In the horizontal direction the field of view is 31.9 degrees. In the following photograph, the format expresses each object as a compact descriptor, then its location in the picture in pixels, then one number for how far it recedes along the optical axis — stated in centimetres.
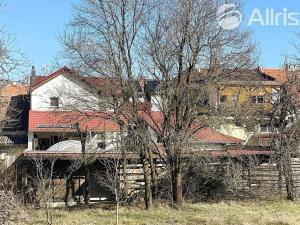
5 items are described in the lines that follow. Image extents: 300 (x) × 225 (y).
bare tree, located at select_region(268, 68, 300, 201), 2469
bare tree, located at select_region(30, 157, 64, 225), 2067
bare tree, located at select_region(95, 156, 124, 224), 2098
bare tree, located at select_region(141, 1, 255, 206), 2172
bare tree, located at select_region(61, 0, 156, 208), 2202
